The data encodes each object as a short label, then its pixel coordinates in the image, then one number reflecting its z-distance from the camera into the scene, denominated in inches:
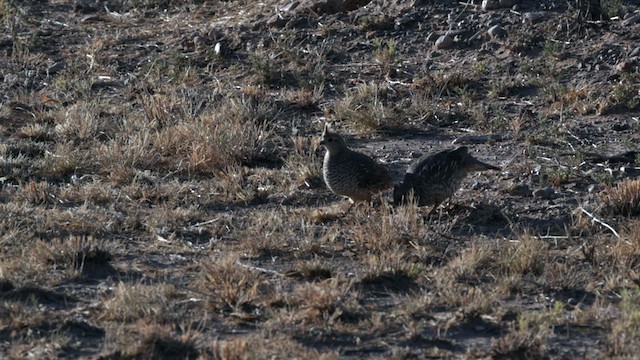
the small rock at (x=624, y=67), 947.3
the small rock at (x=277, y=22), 1127.0
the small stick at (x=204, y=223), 733.3
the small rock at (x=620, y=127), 882.8
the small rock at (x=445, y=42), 1040.2
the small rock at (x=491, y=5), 1059.3
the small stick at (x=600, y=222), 685.9
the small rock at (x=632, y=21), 1005.8
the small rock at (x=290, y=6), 1146.7
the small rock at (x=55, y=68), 1103.6
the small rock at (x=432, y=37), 1057.6
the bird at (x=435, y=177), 729.0
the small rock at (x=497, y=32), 1027.3
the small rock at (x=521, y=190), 775.7
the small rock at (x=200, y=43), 1115.3
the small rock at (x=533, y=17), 1029.2
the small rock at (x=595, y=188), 765.9
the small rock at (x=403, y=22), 1083.3
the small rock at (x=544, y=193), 767.1
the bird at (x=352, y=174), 743.1
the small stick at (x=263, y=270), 645.9
